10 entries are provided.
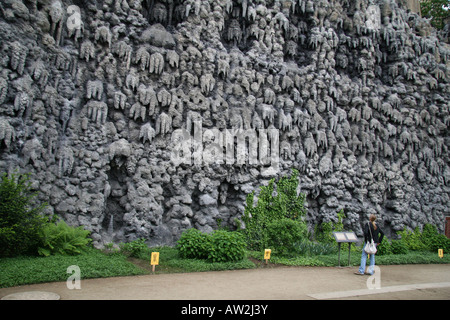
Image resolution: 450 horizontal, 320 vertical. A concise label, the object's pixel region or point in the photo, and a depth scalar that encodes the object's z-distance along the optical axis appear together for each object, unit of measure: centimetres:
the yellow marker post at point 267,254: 1057
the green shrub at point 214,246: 1020
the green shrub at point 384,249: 1414
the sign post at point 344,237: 1055
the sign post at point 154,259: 893
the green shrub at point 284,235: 1164
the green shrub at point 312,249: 1225
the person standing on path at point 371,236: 931
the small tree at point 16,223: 859
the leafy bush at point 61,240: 936
